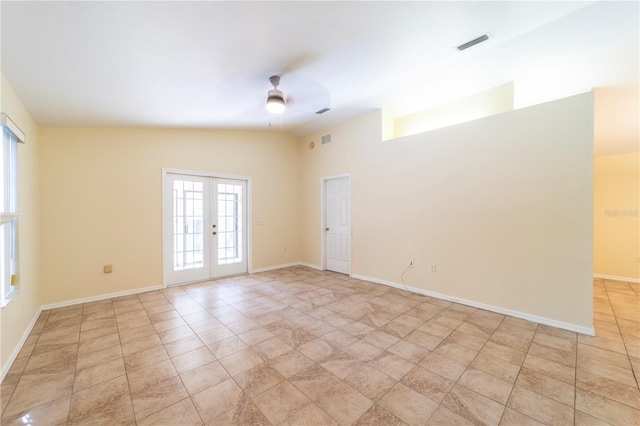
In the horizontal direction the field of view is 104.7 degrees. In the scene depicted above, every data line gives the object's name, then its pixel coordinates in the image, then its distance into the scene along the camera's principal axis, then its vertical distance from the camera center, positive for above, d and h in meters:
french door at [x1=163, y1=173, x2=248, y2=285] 4.43 -0.32
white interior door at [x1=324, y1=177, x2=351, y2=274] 5.21 -0.29
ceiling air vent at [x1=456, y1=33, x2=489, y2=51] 2.44 +1.72
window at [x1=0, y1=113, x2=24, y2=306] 2.23 +0.05
